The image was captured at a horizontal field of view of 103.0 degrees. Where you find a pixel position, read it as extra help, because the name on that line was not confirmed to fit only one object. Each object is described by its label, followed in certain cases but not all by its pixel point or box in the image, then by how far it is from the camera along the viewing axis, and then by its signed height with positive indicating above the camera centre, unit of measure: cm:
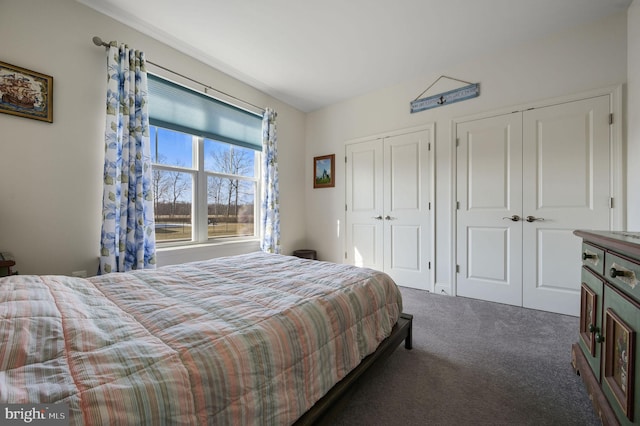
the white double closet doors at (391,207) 335 +6
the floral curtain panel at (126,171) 220 +37
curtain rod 220 +150
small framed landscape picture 419 +67
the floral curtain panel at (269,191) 366 +29
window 278 +59
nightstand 160 -36
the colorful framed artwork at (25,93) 184 +89
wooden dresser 94 -52
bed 61 -42
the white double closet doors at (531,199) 241 +12
